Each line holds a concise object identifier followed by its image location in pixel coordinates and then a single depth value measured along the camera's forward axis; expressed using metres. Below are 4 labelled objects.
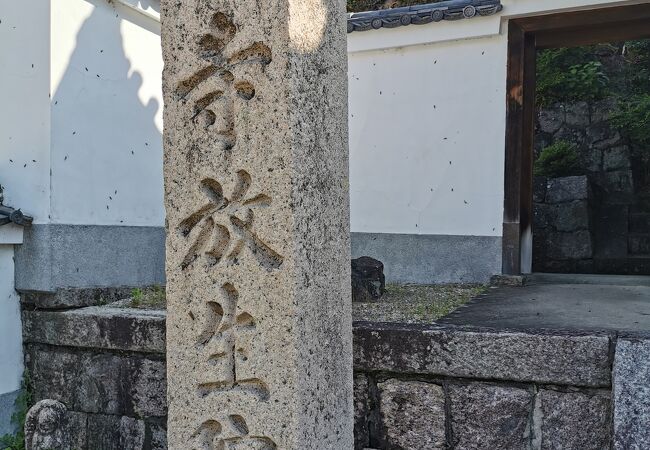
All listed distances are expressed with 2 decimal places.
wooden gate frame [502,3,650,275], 4.99
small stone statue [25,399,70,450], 2.65
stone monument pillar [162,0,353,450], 1.98
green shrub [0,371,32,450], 3.79
